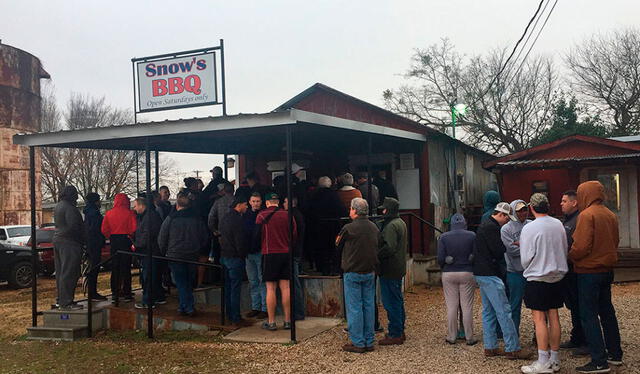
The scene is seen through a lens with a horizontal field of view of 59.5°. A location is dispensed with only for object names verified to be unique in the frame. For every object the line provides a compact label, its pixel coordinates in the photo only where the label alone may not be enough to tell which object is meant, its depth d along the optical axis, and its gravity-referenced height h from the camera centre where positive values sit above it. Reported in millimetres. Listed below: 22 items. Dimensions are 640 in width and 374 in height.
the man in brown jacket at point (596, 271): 5039 -725
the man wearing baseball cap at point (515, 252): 5711 -593
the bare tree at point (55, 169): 30359 +2078
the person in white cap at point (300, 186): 8477 +215
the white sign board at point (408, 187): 11547 +198
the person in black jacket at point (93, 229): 8352 -353
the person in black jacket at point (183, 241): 7504 -513
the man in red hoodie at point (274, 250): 6863 -611
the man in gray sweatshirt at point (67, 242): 7730 -492
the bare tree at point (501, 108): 30891 +4814
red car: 14881 -1226
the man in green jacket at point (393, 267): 6316 -787
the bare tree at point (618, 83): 27516 +5589
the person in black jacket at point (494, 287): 5578 -932
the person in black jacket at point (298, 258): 7191 -777
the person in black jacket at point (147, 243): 7924 -567
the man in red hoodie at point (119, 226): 8305 -313
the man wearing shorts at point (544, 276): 5059 -754
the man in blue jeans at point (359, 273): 6059 -812
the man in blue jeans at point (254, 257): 7199 -728
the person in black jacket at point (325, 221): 8109 -319
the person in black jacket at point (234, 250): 7184 -622
